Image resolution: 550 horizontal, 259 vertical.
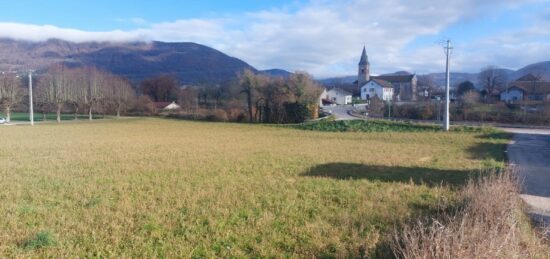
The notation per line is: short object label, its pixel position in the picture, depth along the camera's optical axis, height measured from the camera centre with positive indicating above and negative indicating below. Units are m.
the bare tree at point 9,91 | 55.34 +3.40
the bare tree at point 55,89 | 60.78 +3.90
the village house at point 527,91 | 67.12 +4.02
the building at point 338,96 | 100.62 +4.48
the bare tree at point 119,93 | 67.88 +3.59
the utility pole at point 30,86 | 48.87 +3.56
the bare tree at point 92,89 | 63.47 +4.04
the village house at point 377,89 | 104.44 +6.83
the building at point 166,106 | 78.64 +1.50
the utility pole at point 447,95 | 32.50 +1.49
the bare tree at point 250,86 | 55.62 +4.24
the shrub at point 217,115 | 56.16 -0.33
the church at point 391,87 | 105.06 +7.56
